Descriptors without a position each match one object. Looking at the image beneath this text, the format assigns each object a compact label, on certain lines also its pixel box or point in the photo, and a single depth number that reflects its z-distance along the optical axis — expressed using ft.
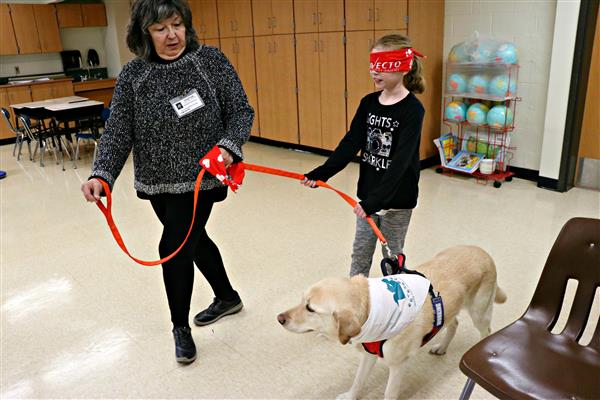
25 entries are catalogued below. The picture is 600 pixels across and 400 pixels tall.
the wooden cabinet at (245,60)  22.33
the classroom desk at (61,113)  20.80
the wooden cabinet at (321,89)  18.66
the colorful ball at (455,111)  16.14
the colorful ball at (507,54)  14.67
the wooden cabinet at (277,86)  20.67
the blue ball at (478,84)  15.33
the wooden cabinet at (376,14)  15.99
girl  6.56
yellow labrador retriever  5.15
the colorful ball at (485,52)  15.06
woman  6.36
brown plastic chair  4.61
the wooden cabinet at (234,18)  21.65
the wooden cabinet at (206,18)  23.36
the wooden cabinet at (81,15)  28.78
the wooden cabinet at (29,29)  26.99
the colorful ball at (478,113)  15.56
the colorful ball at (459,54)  15.78
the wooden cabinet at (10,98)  26.61
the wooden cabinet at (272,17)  19.80
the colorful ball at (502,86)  14.88
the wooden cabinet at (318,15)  17.92
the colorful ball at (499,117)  15.07
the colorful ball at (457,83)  15.91
